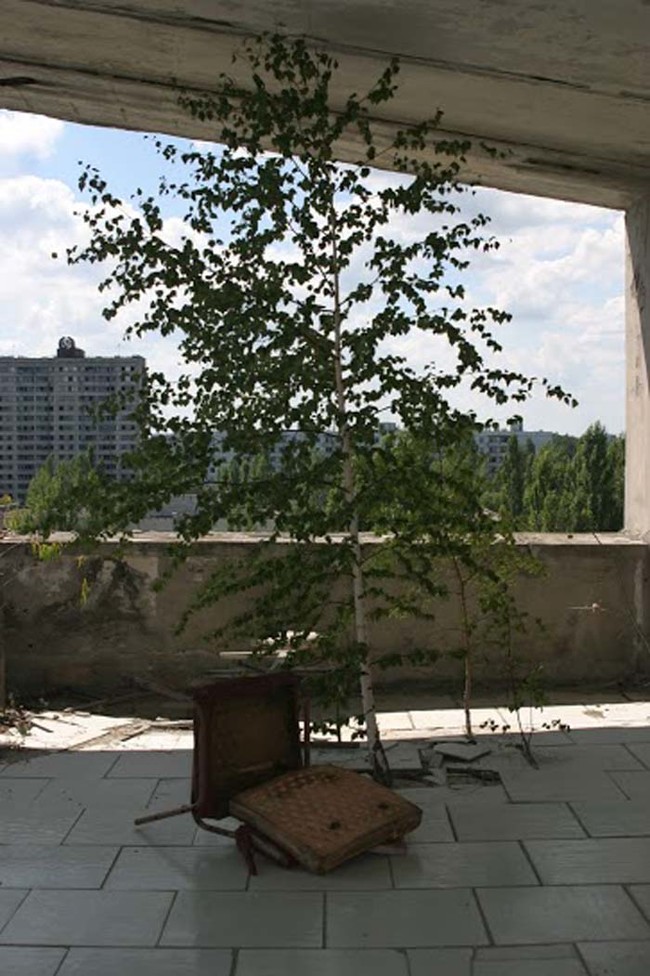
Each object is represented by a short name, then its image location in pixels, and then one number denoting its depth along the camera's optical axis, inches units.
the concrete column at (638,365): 276.5
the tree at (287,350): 176.2
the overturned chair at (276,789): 155.2
